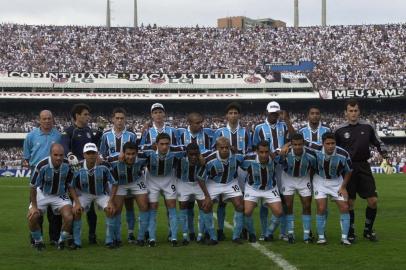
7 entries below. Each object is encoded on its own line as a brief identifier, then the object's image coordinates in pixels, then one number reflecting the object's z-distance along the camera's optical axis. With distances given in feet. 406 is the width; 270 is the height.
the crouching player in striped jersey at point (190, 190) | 31.53
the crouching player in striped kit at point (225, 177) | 31.81
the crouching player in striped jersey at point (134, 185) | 31.58
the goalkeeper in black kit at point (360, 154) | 32.27
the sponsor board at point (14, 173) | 128.26
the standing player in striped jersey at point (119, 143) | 32.83
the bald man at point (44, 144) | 32.37
